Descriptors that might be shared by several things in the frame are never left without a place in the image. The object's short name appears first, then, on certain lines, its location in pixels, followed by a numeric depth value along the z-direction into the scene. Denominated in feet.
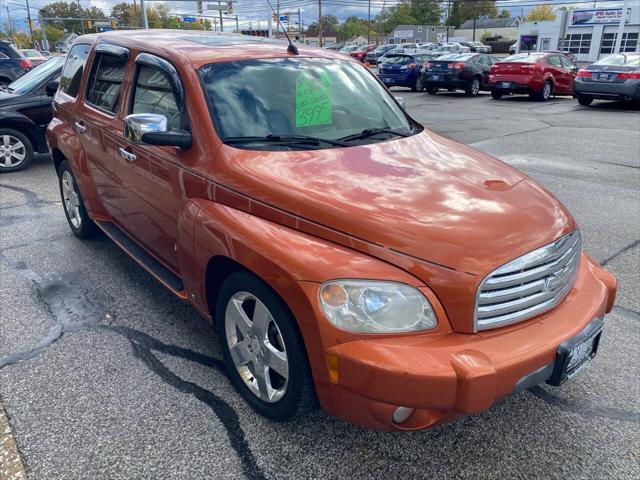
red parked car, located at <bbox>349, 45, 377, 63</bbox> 139.73
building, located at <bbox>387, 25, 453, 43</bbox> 281.95
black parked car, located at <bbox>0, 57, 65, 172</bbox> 26.37
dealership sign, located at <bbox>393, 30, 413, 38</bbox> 280.72
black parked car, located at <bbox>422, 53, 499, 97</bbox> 65.57
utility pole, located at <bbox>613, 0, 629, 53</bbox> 93.24
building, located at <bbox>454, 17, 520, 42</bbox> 306.35
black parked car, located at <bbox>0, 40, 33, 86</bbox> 45.57
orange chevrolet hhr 7.17
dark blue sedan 71.10
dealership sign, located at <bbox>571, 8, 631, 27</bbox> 158.32
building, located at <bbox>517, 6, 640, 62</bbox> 154.92
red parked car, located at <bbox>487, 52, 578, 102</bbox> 59.21
